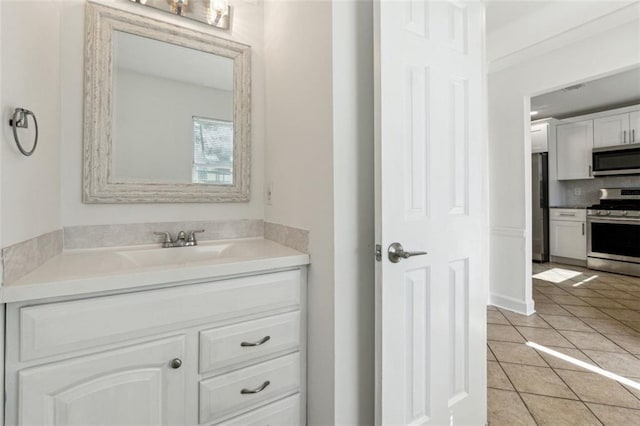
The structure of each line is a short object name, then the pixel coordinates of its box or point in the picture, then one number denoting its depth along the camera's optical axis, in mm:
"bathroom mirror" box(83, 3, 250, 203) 1408
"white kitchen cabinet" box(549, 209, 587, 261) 4906
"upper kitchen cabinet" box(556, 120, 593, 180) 4875
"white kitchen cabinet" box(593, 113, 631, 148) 4406
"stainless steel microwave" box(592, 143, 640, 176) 4305
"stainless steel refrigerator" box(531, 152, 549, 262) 5387
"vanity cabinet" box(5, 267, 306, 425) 849
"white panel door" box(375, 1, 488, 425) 1111
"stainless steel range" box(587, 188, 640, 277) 4262
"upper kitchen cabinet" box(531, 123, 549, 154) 5383
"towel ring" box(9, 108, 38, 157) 878
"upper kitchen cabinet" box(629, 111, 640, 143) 4281
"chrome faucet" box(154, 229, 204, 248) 1516
